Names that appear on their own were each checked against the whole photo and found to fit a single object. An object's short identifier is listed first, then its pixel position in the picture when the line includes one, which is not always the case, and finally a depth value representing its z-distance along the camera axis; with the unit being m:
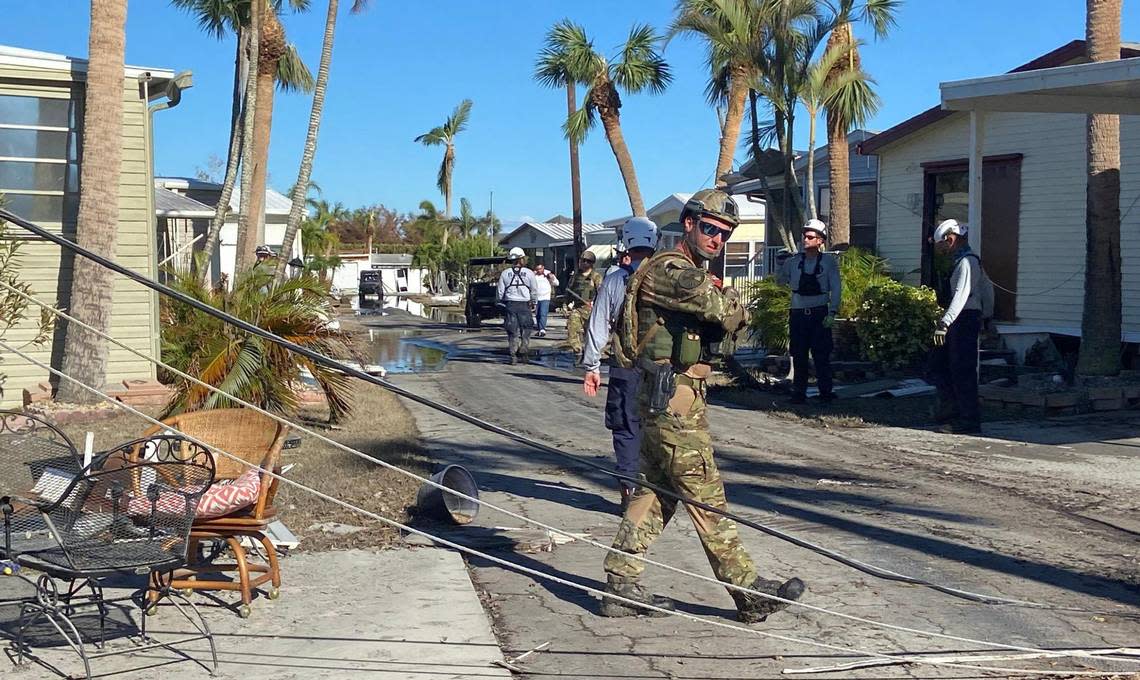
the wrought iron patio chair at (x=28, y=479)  4.79
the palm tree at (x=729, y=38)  17.69
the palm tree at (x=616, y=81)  27.91
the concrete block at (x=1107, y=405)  11.79
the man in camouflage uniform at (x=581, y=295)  15.83
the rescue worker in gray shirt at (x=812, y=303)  12.38
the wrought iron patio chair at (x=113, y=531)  4.54
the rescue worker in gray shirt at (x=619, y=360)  6.84
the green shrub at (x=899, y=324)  14.20
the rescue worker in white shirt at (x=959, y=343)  10.28
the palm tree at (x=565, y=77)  29.48
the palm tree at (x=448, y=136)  72.50
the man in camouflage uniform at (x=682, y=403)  5.33
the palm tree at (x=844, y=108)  17.81
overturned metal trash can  7.24
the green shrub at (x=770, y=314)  15.63
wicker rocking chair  5.32
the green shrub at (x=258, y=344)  9.45
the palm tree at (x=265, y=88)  23.16
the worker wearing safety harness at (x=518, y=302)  18.22
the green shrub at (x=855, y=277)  15.99
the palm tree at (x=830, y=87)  17.59
